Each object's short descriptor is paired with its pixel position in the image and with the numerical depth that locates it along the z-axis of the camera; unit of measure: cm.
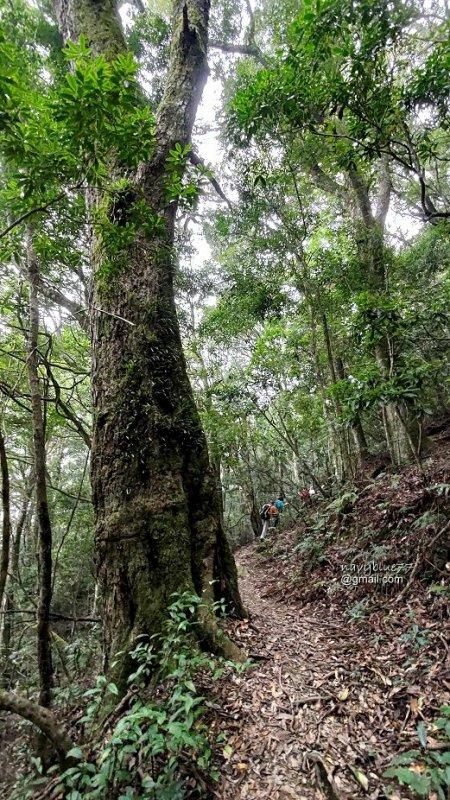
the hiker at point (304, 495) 1096
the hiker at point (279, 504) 1234
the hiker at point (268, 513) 1239
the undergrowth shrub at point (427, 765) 187
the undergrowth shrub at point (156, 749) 202
